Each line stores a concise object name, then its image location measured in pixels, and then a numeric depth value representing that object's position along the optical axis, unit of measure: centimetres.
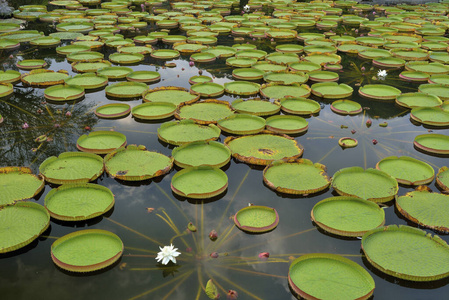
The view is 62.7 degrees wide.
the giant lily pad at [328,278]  268
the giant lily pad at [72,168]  384
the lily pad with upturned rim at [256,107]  544
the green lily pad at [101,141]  438
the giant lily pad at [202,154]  418
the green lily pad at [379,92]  627
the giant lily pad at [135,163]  395
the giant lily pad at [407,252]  288
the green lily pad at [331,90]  613
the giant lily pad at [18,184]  356
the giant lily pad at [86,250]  287
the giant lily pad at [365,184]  374
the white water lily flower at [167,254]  286
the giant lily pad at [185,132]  467
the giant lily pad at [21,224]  305
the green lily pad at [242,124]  487
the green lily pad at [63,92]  587
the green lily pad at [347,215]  332
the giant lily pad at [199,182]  372
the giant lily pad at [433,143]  466
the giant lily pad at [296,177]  382
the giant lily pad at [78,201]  336
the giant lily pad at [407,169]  402
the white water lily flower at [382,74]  688
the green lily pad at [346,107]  569
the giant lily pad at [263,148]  431
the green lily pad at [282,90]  609
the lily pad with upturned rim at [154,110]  529
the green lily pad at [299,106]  555
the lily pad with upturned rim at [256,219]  333
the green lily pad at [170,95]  580
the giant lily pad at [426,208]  340
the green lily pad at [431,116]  534
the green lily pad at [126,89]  600
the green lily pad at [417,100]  592
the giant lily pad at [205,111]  522
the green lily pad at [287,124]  498
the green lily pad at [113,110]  533
